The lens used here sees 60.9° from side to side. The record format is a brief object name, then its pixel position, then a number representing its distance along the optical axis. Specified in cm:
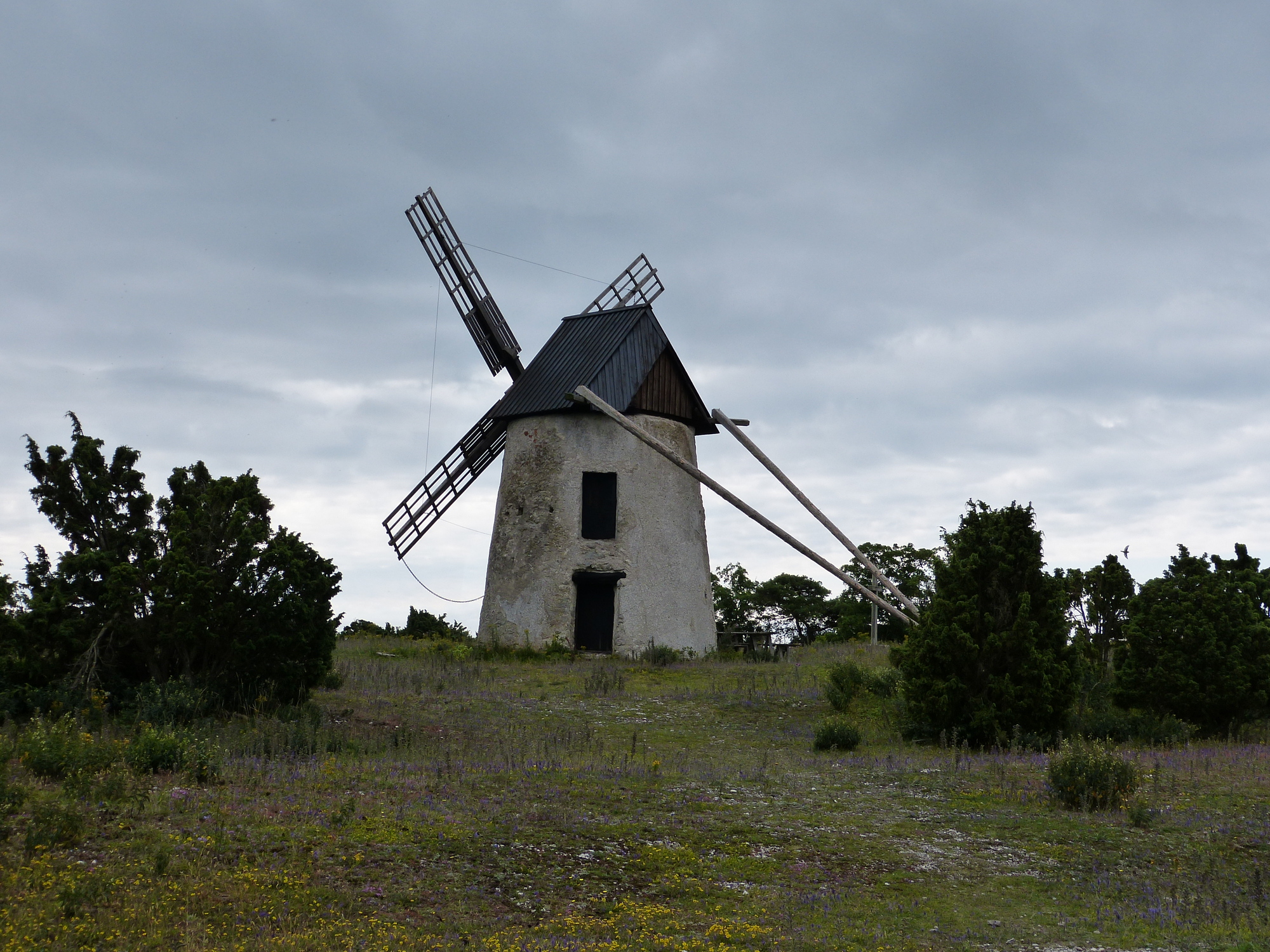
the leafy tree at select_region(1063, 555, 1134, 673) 2183
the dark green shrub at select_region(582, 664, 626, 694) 2119
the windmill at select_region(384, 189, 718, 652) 2723
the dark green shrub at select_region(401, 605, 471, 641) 3522
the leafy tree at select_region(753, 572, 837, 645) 4184
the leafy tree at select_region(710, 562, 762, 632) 4172
